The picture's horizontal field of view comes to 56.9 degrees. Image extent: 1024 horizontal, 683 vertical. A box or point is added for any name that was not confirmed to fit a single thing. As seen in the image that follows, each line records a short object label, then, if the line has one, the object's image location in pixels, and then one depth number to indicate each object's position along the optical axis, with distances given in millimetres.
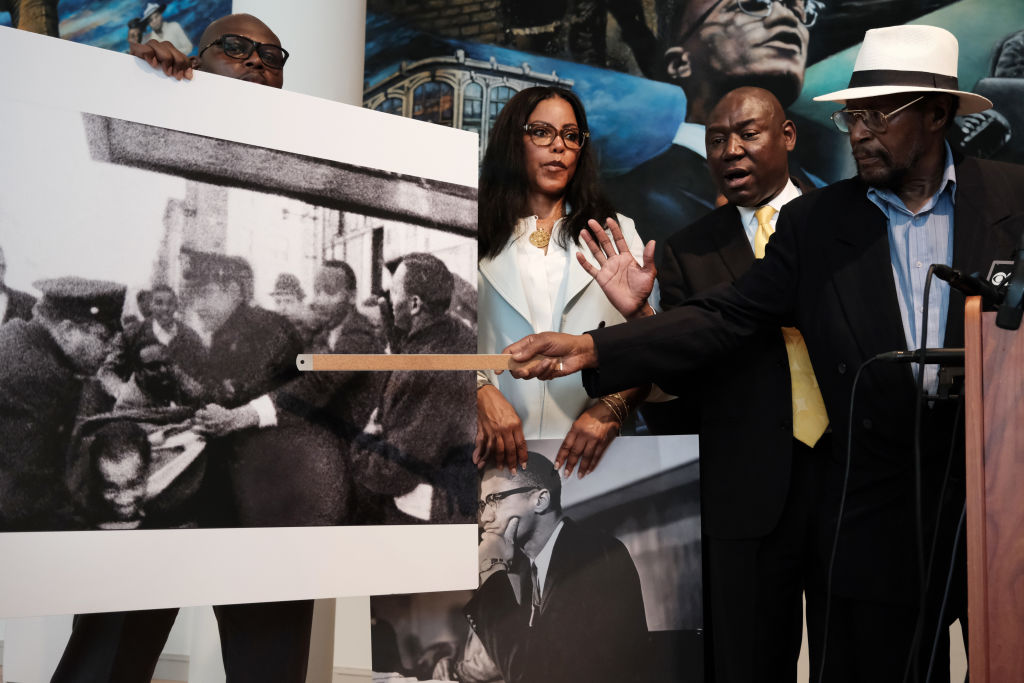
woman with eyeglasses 2178
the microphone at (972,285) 1411
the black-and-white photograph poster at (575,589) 2068
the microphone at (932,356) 1566
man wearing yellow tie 2146
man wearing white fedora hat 1969
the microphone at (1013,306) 1278
